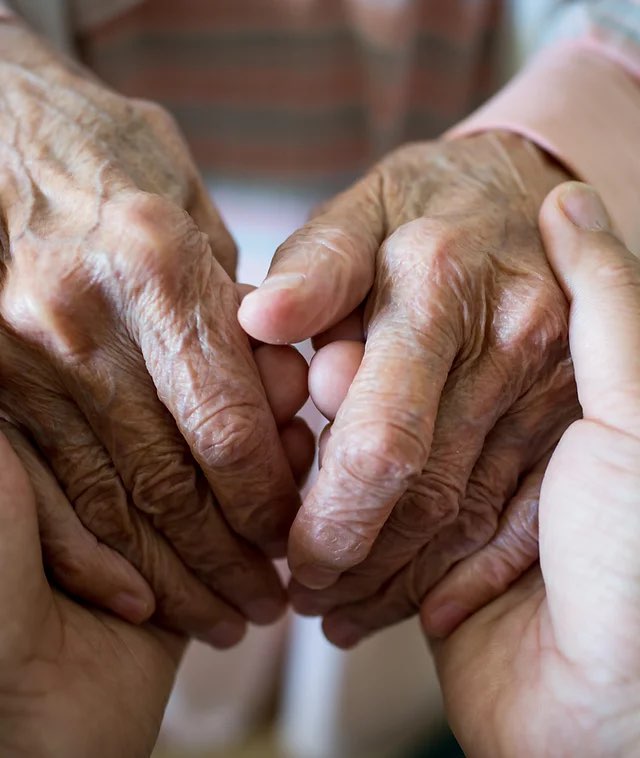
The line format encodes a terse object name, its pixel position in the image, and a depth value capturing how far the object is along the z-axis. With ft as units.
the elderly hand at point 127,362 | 0.80
